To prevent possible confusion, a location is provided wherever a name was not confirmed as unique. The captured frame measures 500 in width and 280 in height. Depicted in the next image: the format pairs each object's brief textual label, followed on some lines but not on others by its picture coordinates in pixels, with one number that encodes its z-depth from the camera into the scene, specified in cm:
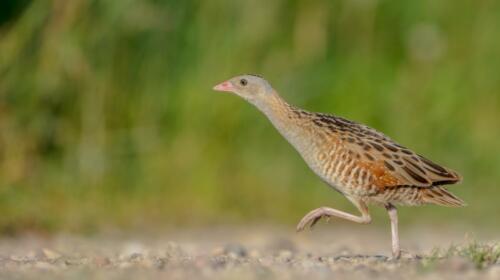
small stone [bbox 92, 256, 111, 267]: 1463
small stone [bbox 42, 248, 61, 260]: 1662
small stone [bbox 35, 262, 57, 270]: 1385
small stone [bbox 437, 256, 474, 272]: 1366
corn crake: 1698
